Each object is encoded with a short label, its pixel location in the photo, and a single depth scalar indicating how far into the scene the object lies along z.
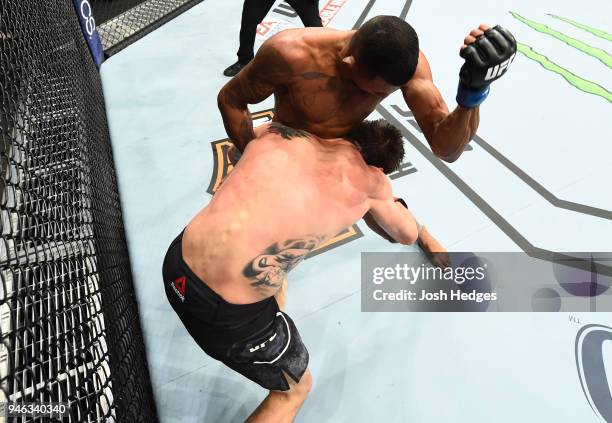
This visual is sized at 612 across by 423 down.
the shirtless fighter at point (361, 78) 1.14
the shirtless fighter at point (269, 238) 1.22
